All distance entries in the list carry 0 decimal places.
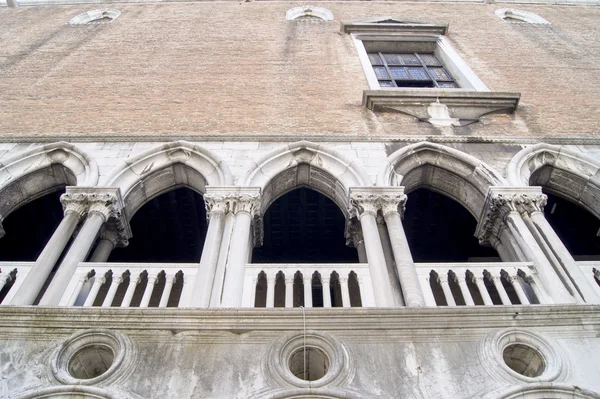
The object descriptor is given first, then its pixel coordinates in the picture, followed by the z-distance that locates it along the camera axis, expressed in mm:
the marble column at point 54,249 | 5387
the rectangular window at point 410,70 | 10719
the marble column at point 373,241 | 5453
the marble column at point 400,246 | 5398
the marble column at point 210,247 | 5359
